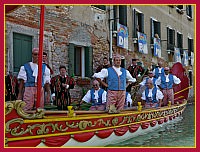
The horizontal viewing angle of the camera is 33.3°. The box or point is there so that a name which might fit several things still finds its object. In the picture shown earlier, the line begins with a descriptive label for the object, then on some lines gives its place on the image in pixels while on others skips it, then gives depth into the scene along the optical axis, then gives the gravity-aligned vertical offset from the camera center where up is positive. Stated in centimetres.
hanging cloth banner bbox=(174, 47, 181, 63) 1641 +129
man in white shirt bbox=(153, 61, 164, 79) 913 +28
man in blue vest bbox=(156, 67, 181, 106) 859 -8
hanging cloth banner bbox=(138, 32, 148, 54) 1263 +146
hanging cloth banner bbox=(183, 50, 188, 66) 1739 +122
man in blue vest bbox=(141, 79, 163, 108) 771 -35
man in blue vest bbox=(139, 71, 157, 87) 864 +11
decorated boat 376 -61
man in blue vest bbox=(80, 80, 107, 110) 644 -31
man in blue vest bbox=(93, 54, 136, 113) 541 -1
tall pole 413 +18
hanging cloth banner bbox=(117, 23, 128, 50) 1119 +155
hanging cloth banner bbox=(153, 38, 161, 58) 1400 +143
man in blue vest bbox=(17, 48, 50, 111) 483 +2
